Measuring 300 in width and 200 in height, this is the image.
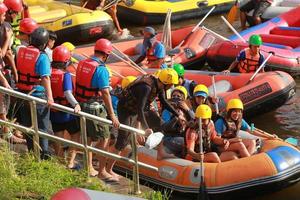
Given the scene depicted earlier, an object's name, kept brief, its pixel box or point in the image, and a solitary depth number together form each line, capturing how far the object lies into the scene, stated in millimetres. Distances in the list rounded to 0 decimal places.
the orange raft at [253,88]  19484
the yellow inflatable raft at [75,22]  28359
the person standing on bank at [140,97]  13191
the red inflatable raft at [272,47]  23359
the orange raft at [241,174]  13859
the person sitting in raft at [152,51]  19953
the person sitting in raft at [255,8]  29922
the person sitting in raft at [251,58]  20922
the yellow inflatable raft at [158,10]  32719
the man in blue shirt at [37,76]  12531
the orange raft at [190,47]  24359
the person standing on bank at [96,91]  12891
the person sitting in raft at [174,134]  15094
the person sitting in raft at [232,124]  15266
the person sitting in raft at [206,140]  14320
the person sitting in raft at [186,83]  18656
